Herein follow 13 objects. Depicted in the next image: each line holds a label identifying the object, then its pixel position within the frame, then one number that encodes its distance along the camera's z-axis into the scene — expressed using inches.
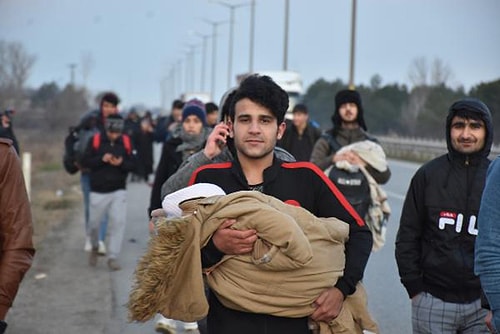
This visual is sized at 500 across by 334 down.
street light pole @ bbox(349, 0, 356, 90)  1056.8
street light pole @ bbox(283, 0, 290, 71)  1532.2
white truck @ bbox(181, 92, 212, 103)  2162.2
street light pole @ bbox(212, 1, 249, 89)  2025.1
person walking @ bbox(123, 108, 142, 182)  799.6
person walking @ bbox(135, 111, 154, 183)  812.7
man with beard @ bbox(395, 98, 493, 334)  191.5
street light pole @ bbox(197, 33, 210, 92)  2955.2
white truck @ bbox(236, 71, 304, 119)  1381.6
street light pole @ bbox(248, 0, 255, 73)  1851.6
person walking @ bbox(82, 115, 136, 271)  455.2
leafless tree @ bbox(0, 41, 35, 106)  1861.5
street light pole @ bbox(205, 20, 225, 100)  2655.0
